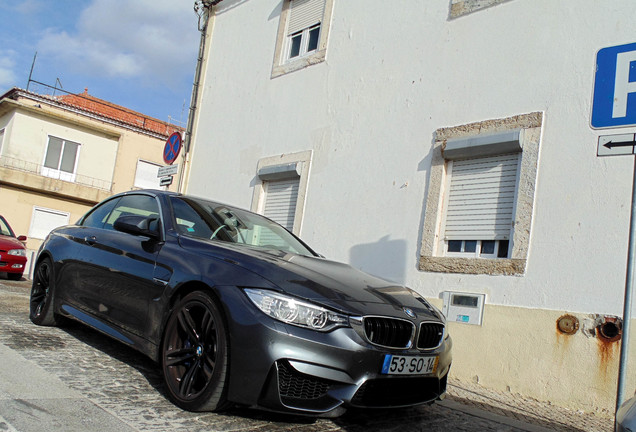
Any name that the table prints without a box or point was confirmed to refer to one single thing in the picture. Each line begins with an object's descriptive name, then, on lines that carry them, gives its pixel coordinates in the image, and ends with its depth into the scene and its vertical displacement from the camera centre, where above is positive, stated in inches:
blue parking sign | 153.7 +58.5
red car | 455.2 -31.7
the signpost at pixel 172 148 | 380.8 +63.5
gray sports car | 116.5 -15.4
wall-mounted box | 251.3 -12.0
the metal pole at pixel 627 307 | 140.3 -1.1
